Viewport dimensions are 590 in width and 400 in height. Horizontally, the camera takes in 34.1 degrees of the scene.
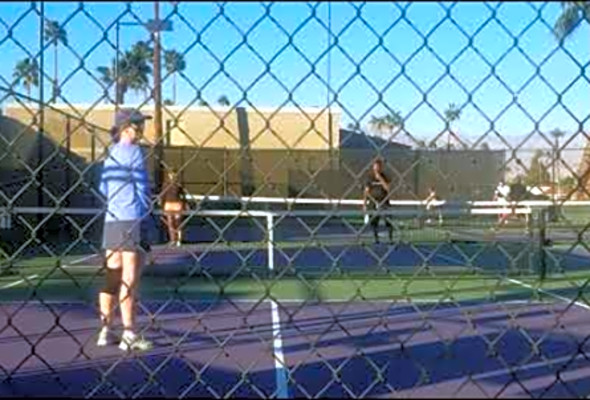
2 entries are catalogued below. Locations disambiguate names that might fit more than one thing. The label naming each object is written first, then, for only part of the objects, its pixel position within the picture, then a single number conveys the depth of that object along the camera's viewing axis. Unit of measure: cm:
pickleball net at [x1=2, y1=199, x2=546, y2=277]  1487
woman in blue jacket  428
